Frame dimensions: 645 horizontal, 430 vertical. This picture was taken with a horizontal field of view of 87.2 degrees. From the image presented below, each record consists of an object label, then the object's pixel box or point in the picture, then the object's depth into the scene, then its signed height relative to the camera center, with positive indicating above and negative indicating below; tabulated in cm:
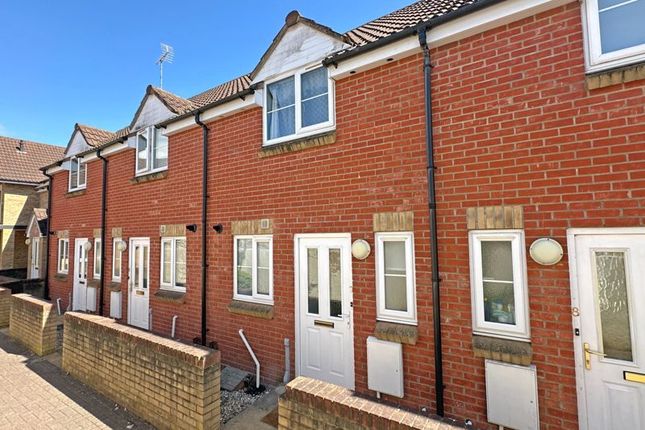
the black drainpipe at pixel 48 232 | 1234 +37
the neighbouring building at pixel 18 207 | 1562 +185
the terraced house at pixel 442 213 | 332 +28
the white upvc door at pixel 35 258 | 1416 -65
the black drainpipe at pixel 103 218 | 949 +66
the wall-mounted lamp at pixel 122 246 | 875 -14
